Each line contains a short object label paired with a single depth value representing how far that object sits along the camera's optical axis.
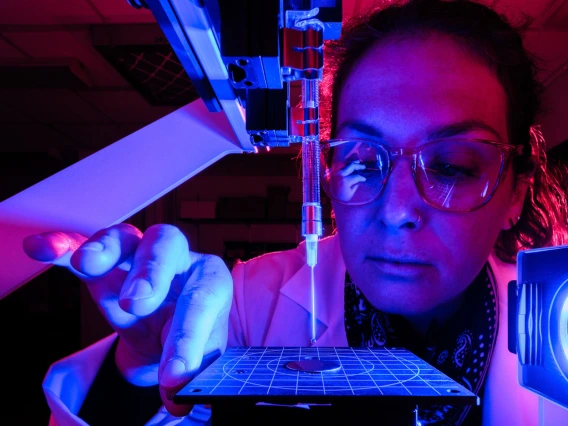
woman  0.24
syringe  0.21
